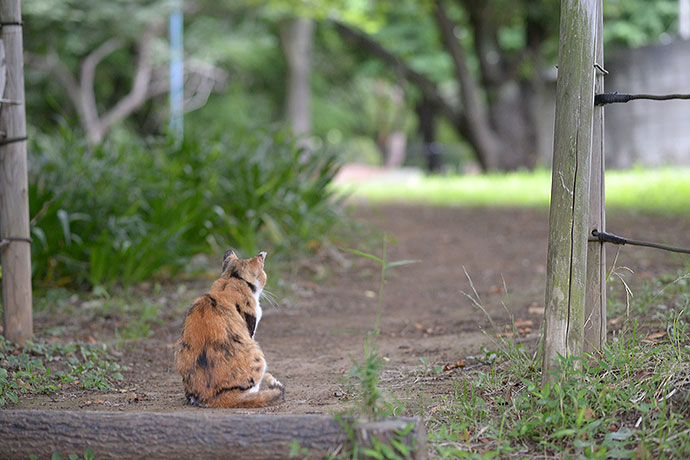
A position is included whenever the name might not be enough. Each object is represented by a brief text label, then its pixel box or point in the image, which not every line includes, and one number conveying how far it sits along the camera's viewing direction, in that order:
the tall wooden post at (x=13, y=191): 8.56
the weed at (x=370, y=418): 5.00
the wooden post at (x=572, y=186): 6.15
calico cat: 6.27
